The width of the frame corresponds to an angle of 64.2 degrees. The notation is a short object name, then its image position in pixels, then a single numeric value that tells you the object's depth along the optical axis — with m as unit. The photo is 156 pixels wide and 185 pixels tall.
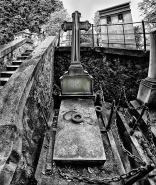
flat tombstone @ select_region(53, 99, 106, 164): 2.42
